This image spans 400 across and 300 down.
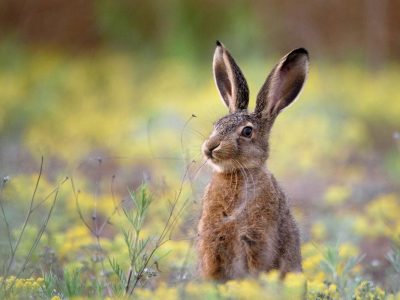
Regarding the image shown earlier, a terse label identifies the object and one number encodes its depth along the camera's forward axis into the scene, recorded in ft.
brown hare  31.96
